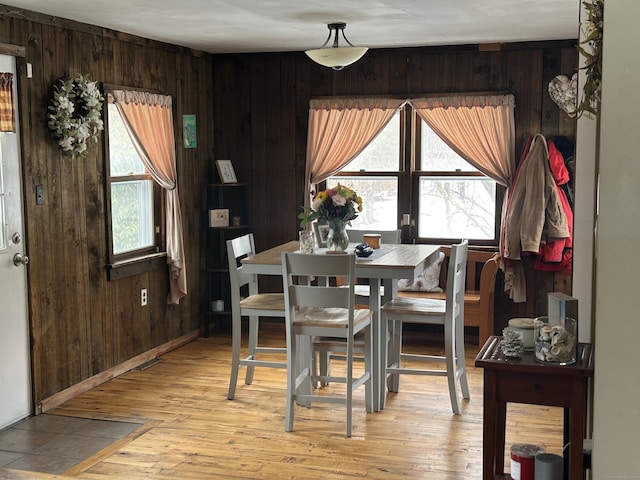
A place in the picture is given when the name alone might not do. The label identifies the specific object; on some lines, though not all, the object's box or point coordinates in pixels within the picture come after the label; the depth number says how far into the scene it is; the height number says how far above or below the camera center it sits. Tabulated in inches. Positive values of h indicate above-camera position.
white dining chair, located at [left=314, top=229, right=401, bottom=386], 187.2 -38.6
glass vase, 197.5 -16.0
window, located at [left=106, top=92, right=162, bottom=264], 221.5 -7.9
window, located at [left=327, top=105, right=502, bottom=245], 255.3 -4.9
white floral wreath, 191.0 +14.1
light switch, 187.6 -5.1
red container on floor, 110.3 -39.0
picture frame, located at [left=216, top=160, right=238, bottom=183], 264.5 +0.4
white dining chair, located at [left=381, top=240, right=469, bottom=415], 188.9 -34.8
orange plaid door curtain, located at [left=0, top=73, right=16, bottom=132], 175.5 +14.5
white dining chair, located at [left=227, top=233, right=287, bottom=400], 198.2 -33.8
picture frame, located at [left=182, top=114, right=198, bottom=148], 255.0 +12.7
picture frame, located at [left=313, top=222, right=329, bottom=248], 214.5 -16.0
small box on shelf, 263.9 -14.7
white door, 177.6 -25.2
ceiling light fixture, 194.1 +27.7
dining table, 180.7 -21.8
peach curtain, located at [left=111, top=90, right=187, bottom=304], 224.1 +6.7
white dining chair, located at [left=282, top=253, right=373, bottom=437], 171.5 -32.2
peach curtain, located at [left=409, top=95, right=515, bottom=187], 245.4 +13.5
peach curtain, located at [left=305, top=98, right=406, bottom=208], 257.0 +13.6
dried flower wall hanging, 88.6 +12.7
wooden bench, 239.1 -36.8
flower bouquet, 193.0 -9.4
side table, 103.7 -28.1
